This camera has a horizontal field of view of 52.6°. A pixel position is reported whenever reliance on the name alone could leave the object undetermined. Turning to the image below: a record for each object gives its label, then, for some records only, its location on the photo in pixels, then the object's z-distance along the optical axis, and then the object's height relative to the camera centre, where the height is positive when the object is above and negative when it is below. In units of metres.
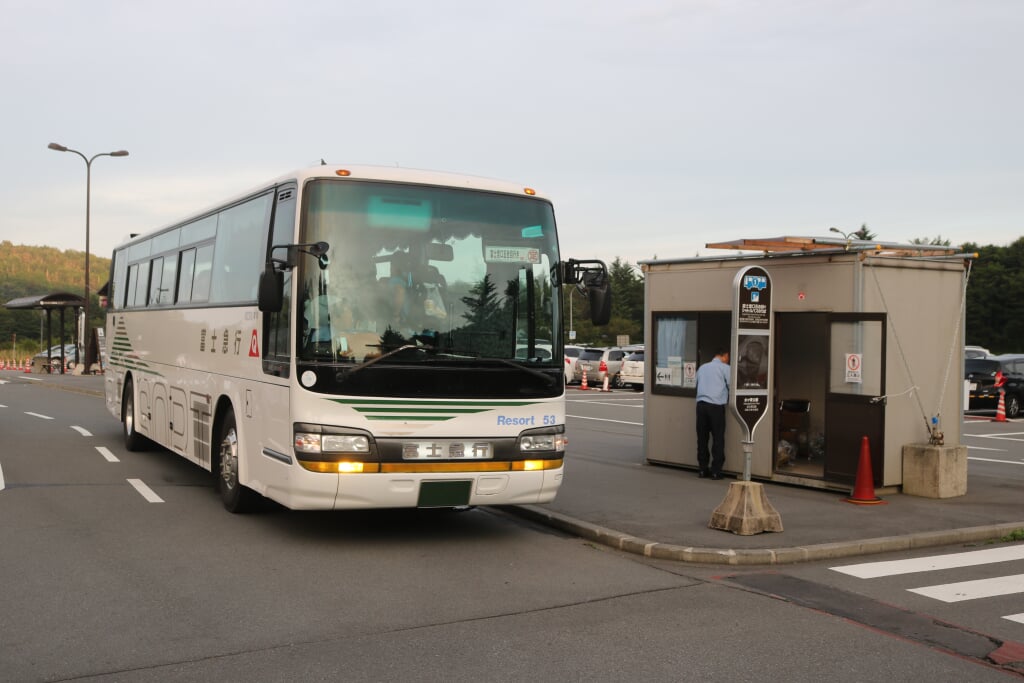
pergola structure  42.44 +1.65
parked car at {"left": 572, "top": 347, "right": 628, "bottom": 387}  41.22 -0.43
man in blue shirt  13.17 -0.57
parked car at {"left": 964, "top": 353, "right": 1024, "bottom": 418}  28.25 -0.58
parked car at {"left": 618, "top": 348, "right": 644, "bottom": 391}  38.69 -0.62
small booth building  11.96 +0.23
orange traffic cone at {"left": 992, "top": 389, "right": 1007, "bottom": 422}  26.58 -1.31
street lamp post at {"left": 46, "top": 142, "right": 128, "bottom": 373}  44.88 +6.72
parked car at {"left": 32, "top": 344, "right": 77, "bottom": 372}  51.17 -0.95
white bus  8.42 +0.06
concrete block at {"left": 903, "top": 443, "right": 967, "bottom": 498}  11.87 -1.28
